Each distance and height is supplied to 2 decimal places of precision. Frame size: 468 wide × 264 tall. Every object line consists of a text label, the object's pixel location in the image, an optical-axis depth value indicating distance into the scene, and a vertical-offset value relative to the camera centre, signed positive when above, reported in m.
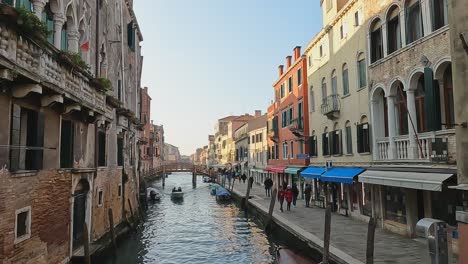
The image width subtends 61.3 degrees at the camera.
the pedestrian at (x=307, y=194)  21.25 -1.76
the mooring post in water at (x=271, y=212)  18.08 -2.31
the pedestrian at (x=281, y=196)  19.93 -1.80
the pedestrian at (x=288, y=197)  19.83 -1.78
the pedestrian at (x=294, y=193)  21.35 -1.73
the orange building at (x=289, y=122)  23.89 +2.73
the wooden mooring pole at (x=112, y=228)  14.48 -2.34
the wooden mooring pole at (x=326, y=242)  10.59 -2.21
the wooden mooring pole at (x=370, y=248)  9.00 -2.00
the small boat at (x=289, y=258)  11.13 -2.78
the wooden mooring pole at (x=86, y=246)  10.98 -2.27
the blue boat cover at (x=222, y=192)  33.99 -2.57
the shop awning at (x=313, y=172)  19.38 -0.56
